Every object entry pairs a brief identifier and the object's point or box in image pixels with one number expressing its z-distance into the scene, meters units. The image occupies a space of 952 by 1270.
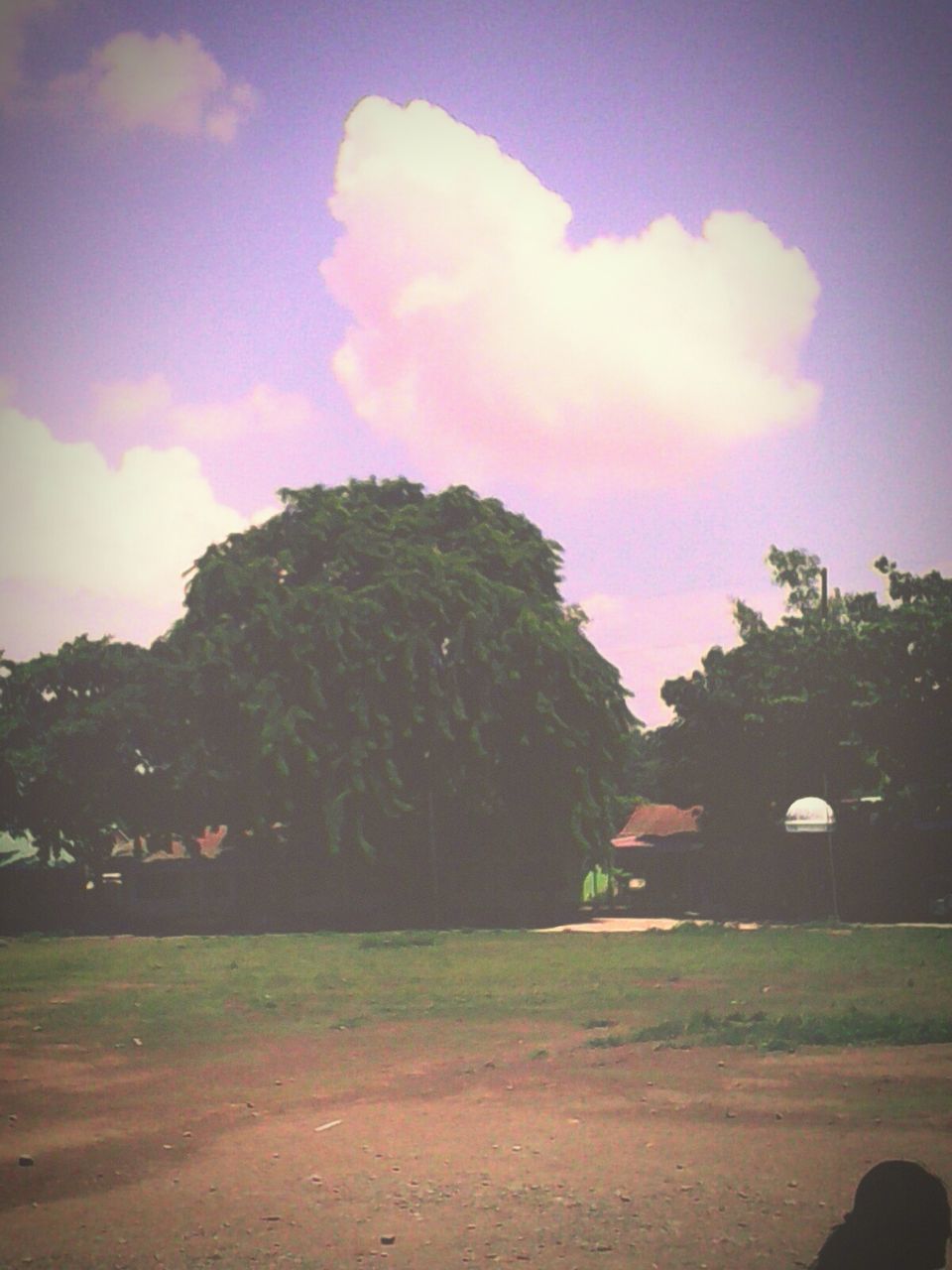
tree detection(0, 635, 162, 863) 42.12
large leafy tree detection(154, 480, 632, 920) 38.59
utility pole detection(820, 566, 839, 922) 38.47
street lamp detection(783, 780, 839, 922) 39.06
